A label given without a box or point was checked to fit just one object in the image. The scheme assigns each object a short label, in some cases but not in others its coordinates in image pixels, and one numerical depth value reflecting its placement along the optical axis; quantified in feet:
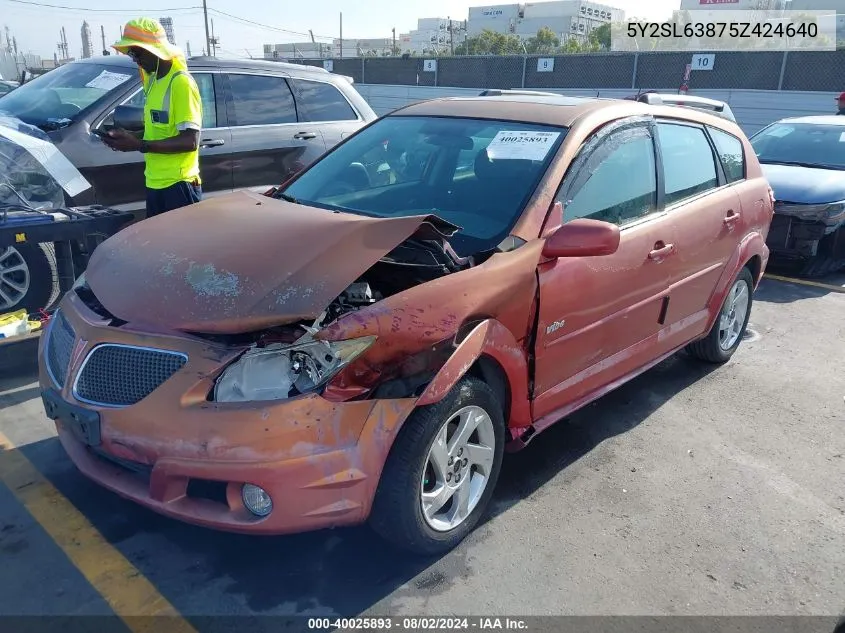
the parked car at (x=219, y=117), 18.31
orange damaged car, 7.89
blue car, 23.49
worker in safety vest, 14.41
